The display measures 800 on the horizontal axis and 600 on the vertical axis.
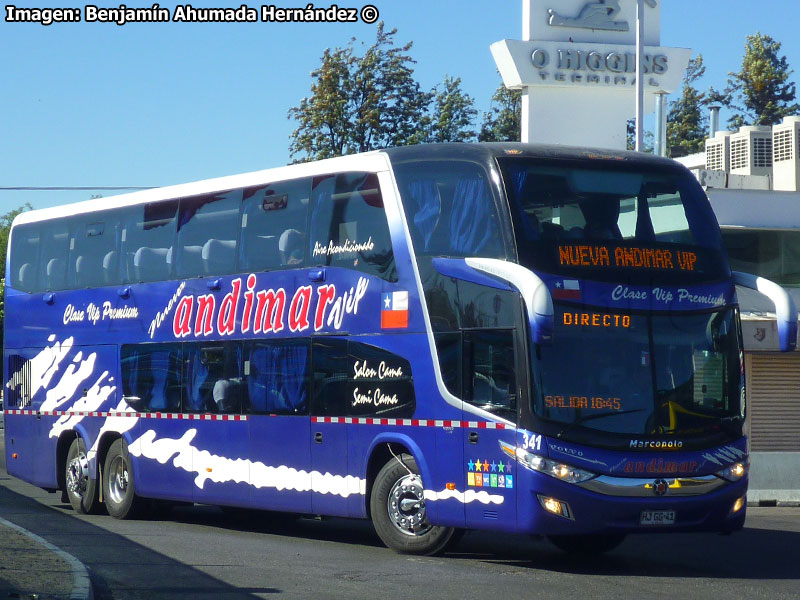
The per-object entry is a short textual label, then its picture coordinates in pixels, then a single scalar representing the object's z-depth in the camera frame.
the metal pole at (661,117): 30.54
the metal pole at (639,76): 27.11
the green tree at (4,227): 117.69
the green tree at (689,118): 65.11
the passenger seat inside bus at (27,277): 20.91
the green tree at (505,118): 58.03
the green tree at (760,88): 67.25
